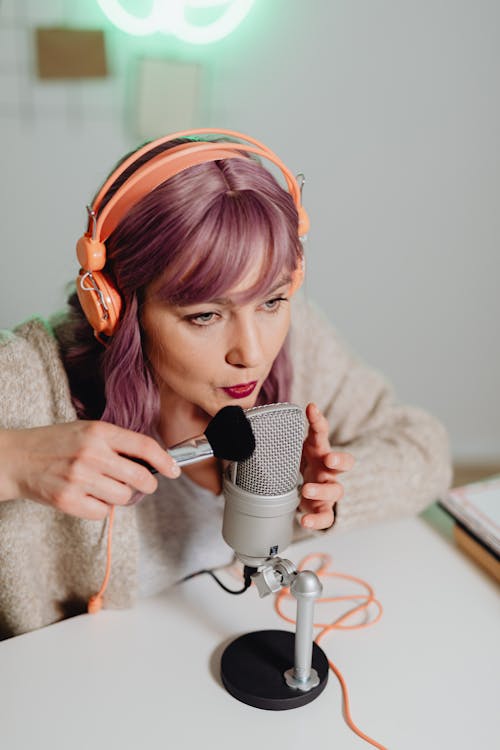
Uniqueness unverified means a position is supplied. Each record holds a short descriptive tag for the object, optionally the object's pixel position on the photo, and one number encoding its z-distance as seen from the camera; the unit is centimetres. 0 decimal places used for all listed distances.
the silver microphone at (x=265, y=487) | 81
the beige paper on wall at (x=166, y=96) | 206
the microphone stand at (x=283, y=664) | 85
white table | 81
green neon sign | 198
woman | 88
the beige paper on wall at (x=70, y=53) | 197
